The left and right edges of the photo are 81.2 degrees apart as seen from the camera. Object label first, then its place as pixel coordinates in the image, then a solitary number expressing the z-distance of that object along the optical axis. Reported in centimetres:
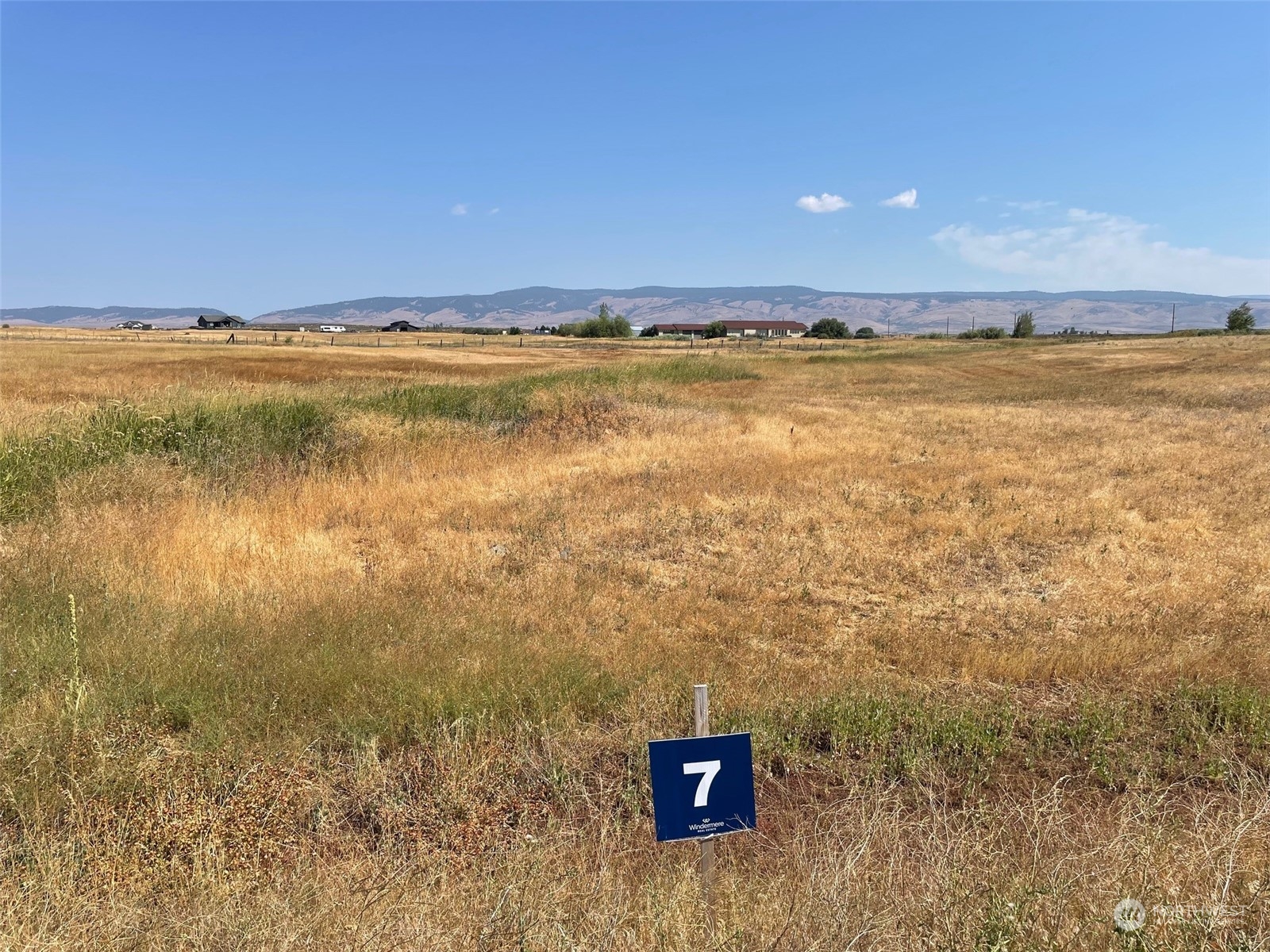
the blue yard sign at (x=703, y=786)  267
